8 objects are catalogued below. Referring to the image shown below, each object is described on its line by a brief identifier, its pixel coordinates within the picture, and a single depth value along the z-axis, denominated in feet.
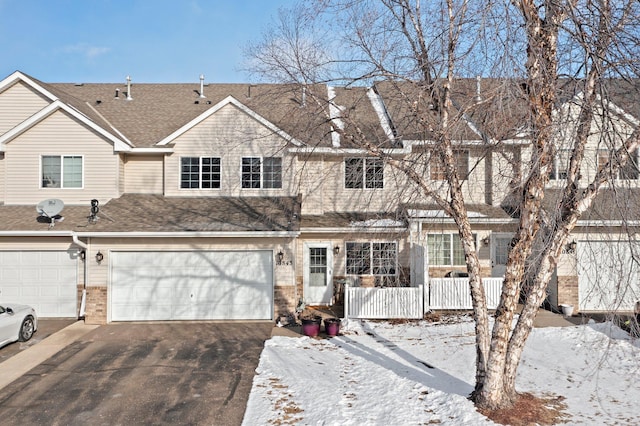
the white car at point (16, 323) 35.77
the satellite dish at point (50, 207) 45.44
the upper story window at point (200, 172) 52.78
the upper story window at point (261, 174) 52.95
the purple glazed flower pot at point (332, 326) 40.04
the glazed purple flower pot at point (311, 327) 40.04
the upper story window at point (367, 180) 49.57
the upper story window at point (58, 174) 50.93
